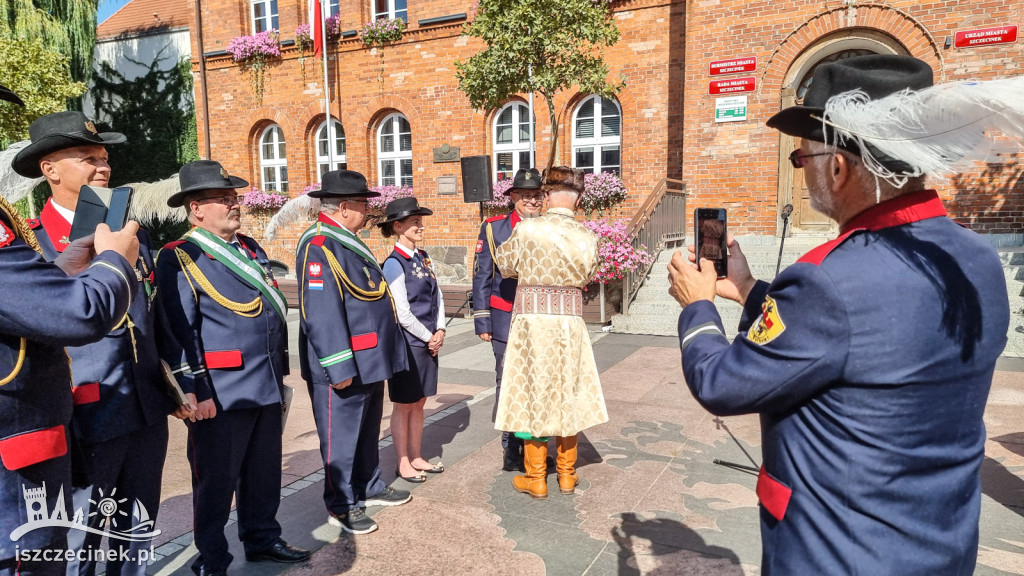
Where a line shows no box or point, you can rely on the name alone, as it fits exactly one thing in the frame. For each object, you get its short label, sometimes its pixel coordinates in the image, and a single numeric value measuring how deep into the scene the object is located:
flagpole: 14.11
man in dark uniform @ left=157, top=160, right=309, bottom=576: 2.89
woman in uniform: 4.16
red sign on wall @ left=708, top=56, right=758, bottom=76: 10.61
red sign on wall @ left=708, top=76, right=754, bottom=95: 10.69
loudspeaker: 10.83
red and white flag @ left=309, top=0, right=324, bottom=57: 14.10
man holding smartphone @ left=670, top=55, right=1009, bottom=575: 1.30
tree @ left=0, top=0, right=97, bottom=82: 14.73
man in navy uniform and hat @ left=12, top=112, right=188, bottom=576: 2.39
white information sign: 10.77
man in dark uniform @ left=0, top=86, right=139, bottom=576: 1.61
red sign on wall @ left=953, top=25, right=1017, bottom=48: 9.10
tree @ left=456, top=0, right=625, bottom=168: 9.07
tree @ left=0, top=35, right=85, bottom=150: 10.87
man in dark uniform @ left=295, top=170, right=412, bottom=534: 3.36
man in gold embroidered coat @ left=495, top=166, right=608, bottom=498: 3.76
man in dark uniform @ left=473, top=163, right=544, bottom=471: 4.62
